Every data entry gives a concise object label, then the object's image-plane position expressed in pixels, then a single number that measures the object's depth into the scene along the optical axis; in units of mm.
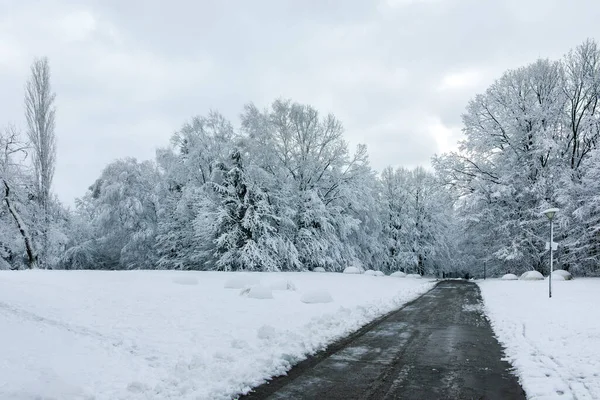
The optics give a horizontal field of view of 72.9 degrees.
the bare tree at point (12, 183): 27188
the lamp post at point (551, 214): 16689
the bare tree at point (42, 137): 31641
